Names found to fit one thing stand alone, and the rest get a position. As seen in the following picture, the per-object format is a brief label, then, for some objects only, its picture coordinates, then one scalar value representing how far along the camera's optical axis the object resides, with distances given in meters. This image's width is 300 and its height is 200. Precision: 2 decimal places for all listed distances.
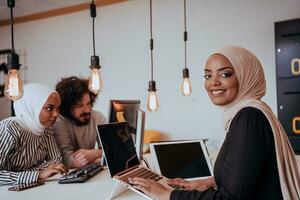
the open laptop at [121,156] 1.33
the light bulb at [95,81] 1.82
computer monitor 1.87
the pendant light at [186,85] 2.54
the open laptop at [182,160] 1.61
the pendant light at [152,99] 2.35
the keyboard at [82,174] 1.58
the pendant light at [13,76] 1.40
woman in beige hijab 0.98
